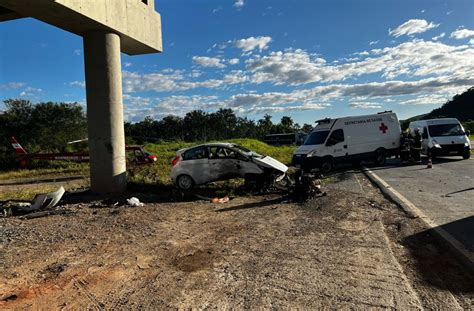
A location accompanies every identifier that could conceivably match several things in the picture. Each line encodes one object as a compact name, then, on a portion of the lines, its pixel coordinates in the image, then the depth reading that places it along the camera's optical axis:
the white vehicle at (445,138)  19.75
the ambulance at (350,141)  17.91
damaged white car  11.87
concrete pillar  11.48
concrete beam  9.41
